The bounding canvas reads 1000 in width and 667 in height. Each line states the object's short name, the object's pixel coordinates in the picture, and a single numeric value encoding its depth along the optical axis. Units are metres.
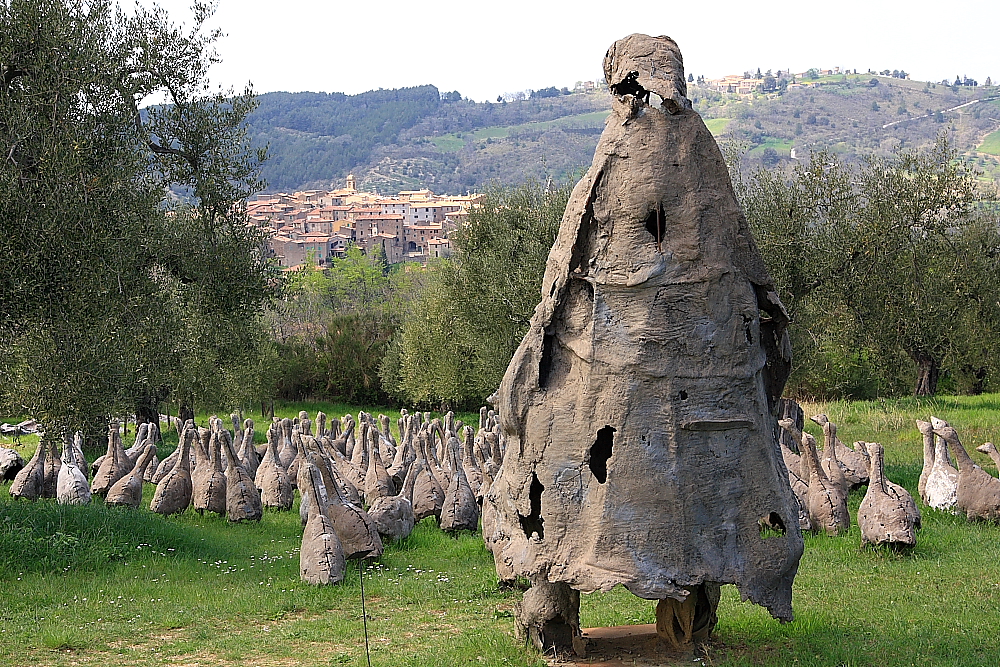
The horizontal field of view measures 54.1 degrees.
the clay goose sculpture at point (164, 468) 18.11
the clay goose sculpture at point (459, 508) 14.29
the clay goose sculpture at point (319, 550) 10.98
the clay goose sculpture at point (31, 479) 16.38
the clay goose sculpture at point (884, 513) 11.67
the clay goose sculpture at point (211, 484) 15.24
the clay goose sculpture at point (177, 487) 15.21
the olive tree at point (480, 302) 24.58
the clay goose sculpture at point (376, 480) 15.41
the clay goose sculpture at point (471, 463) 15.66
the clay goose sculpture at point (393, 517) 13.23
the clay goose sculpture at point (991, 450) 14.20
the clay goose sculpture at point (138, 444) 20.03
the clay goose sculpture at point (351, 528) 11.95
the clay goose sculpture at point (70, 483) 14.95
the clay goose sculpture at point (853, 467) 16.78
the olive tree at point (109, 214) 12.46
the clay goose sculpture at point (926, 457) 13.80
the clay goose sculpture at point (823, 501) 13.12
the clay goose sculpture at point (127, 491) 14.93
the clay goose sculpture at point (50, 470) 16.86
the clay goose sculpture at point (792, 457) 14.16
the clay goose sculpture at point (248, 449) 19.19
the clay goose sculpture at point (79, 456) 17.62
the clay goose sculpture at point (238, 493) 14.84
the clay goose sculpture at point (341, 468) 13.82
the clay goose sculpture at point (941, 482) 14.06
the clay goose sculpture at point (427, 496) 15.41
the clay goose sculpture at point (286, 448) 19.09
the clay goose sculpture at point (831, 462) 14.03
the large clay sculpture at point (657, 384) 7.05
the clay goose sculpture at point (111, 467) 16.77
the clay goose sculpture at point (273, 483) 16.56
